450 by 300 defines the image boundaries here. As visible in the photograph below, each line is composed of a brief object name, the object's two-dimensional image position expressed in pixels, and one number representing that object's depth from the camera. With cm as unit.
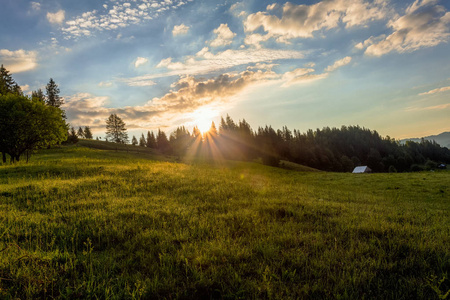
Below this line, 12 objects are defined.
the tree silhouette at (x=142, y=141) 16036
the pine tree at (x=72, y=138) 8129
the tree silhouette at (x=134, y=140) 16441
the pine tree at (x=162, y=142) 11181
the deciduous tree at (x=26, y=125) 2622
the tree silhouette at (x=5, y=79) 6134
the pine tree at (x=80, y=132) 15438
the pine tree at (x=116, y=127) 9511
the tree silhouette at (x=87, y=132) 15175
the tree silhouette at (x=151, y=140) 14479
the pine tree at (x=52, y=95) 7838
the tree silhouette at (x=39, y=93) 9419
